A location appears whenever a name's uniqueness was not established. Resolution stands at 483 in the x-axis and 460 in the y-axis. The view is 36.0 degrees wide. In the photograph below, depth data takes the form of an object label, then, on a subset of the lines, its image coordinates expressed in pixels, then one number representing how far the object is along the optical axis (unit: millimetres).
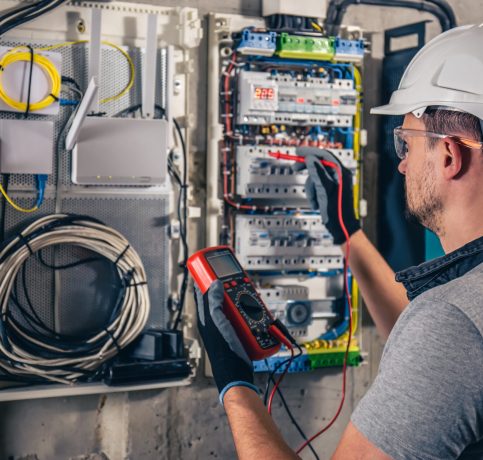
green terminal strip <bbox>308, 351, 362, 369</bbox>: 2887
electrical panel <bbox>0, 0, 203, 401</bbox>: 2490
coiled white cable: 2465
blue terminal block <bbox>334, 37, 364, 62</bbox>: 2859
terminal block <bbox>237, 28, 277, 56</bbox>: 2707
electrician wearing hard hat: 1373
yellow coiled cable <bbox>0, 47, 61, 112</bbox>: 2436
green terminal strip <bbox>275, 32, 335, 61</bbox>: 2760
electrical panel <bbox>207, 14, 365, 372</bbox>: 2768
